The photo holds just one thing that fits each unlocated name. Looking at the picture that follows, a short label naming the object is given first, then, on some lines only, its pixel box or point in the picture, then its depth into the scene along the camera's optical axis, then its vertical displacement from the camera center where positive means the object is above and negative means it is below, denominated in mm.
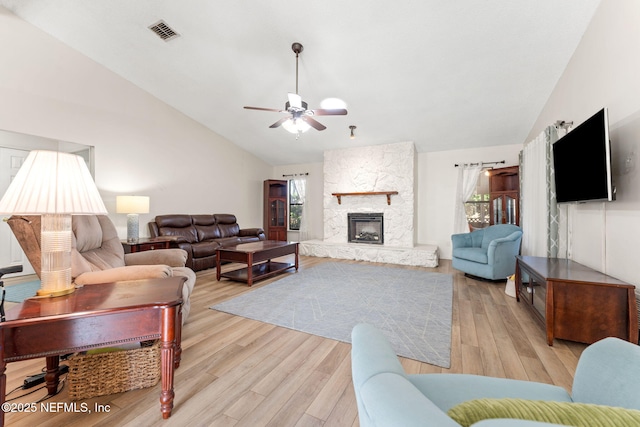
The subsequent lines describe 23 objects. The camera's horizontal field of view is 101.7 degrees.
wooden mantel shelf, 5502 +458
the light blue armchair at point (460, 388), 404 -386
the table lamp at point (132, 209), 3900 +100
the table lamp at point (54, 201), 1190 +70
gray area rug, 2143 -995
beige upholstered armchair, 1527 -333
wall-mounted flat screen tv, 1998 +454
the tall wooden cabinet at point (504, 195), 4707 +339
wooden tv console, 1787 -667
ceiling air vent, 3167 +2310
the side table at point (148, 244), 3742 -425
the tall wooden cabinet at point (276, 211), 7086 +104
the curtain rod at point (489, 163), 5084 +1010
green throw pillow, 409 -352
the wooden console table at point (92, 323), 1074 -481
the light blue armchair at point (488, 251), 3566 -555
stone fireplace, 5383 +189
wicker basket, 1451 -901
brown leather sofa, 4500 -363
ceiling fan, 2951 +1199
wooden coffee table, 3607 -604
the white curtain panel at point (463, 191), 5258 +469
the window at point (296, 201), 7207 +387
